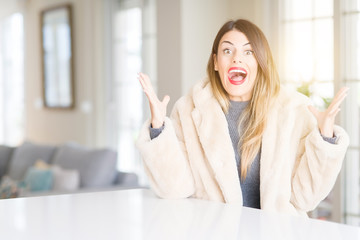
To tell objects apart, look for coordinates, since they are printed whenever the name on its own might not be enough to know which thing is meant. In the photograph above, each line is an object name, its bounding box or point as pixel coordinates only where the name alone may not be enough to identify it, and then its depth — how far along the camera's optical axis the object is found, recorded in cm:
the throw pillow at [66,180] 459
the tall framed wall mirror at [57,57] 664
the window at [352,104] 372
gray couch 457
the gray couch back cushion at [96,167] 460
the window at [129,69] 562
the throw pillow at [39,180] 477
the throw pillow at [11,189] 497
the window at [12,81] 796
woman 198
